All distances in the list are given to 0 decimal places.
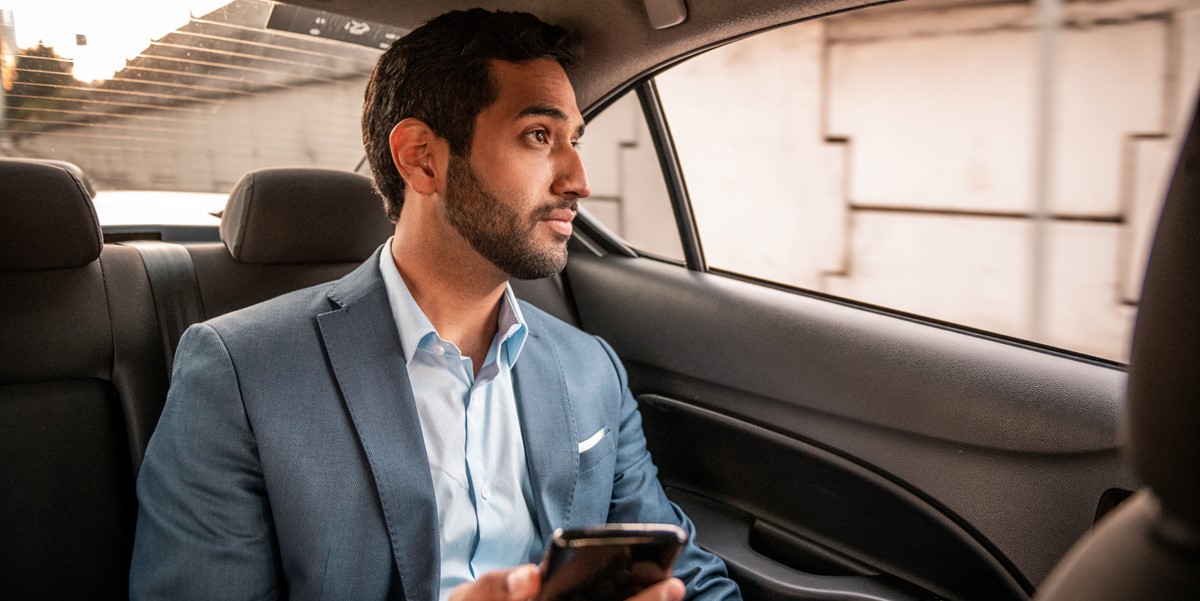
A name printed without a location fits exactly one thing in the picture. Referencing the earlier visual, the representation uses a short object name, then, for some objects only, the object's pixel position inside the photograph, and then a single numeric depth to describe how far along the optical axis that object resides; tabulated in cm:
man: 121
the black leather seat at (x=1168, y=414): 47
